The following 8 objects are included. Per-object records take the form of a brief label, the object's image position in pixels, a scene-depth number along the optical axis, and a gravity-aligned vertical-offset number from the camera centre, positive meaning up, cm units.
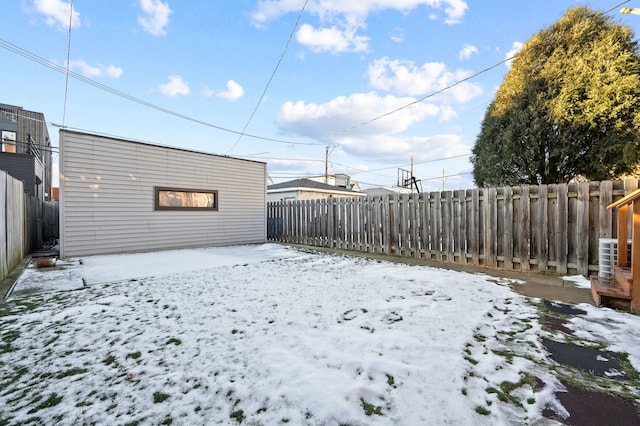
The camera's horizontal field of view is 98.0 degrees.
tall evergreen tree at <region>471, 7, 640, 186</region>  873 +356
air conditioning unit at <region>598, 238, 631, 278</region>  376 -62
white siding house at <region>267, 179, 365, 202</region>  1820 +144
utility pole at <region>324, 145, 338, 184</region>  2681 +563
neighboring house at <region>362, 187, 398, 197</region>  3663 +286
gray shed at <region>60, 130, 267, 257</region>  702 +44
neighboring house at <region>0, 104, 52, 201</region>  1193 +398
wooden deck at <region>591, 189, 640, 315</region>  288 -75
